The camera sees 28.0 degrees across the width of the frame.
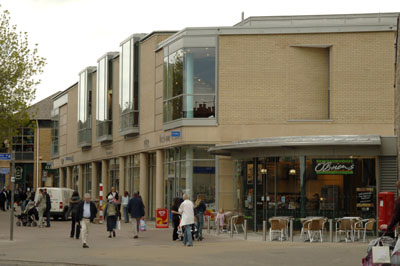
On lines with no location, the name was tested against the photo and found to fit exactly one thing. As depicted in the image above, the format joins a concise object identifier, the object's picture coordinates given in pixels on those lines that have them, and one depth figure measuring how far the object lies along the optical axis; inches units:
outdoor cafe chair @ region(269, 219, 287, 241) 1059.9
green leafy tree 1510.8
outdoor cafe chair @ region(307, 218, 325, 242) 1051.7
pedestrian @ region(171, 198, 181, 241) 1084.5
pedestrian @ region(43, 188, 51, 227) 1419.8
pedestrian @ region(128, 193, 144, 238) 1129.4
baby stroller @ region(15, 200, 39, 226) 1450.5
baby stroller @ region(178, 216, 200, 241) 1075.0
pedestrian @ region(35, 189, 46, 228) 1421.0
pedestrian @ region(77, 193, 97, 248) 948.6
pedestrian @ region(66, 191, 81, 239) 1139.9
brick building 1172.5
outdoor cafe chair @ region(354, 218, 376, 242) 1060.3
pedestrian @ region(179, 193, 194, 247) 981.5
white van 1684.3
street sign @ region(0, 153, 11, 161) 1077.1
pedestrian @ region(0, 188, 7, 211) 2252.7
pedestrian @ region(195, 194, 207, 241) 1110.4
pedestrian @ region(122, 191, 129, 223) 1605.9
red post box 917.2
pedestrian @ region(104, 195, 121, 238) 1115.9
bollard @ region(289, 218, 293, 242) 1042.6
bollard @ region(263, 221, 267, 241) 1056.5
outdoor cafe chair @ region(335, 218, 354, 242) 1059.3
